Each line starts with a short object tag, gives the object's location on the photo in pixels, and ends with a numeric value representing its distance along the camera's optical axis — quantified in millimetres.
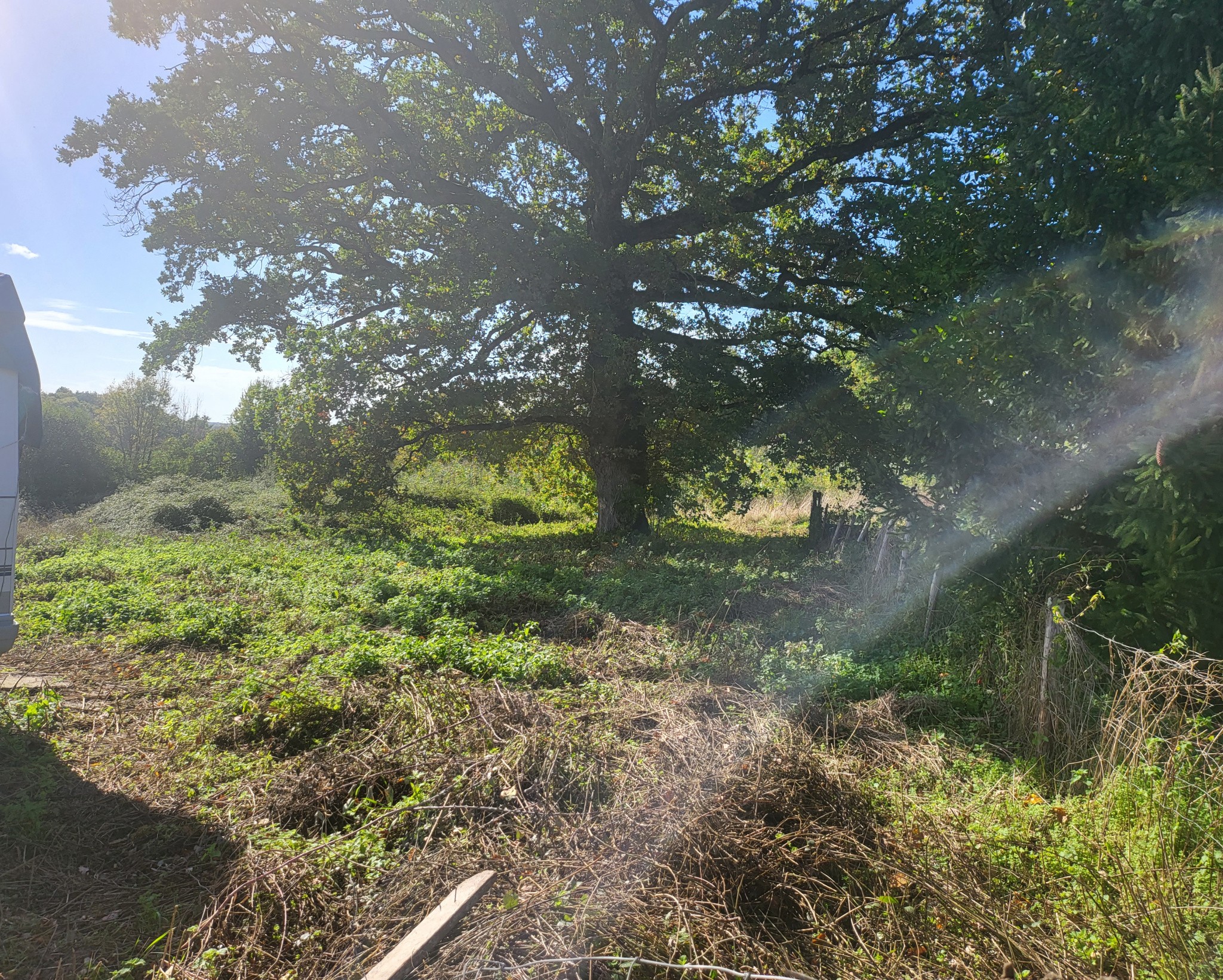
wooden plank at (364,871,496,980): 2783
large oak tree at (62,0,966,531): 11352
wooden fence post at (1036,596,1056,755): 4602
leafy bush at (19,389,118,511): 23719
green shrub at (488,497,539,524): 22688
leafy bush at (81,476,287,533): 18359
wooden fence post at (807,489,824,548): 14281
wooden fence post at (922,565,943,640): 6883
